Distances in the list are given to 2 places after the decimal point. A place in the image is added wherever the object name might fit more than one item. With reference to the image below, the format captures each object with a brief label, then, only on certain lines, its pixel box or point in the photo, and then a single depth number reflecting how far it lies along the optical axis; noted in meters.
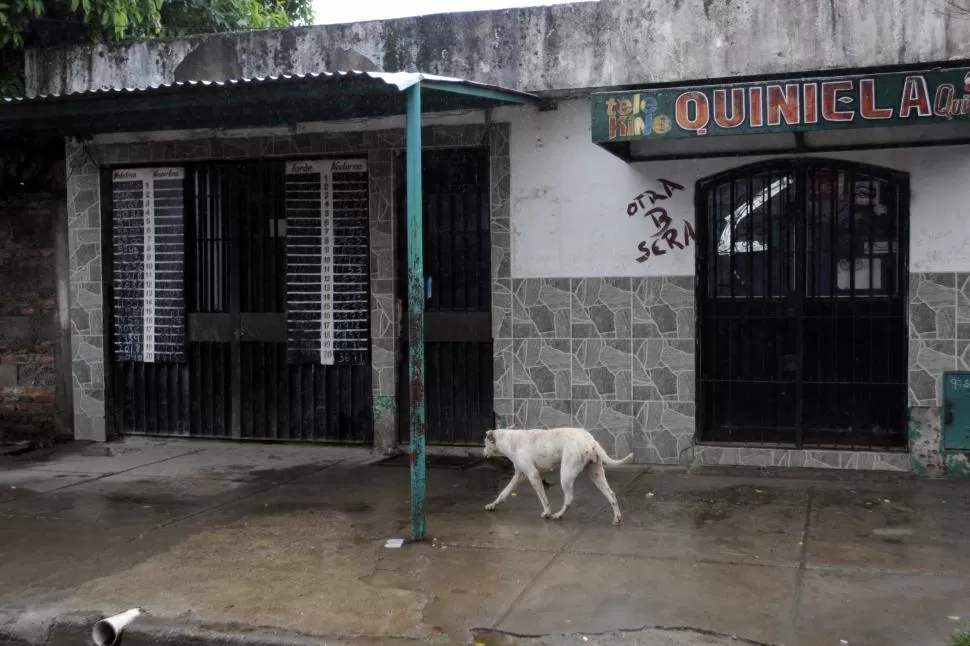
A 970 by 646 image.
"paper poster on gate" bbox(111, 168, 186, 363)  10.35
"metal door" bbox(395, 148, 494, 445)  9.36
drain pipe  5.16
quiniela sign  6.77
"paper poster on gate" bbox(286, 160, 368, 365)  9.76
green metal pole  6.43
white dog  6.80
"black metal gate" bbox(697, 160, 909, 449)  8.20
